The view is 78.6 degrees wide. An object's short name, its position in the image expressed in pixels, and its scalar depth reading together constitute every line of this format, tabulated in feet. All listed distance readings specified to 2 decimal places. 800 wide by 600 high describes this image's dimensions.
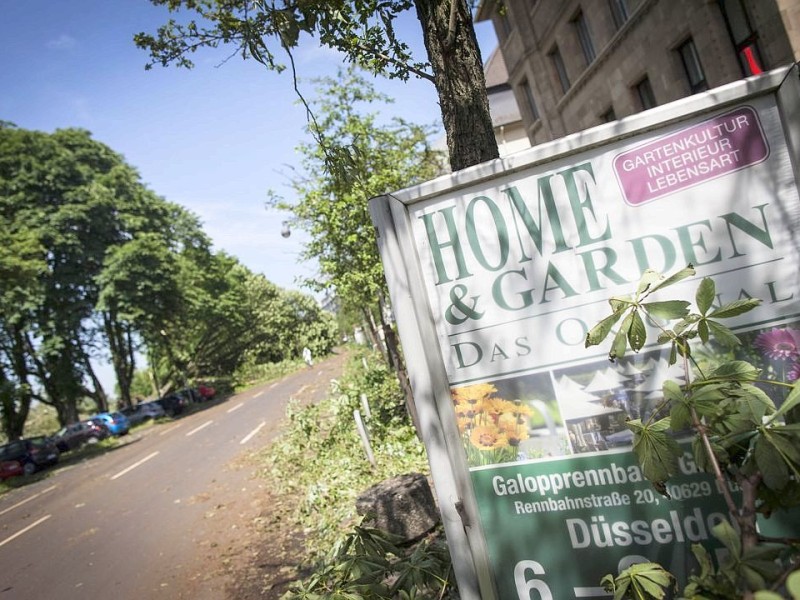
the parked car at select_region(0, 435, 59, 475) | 64.44
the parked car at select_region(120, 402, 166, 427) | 97.25
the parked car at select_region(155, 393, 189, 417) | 98.58
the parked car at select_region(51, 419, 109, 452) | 79.71
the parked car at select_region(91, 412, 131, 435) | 82.79
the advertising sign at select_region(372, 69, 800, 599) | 4.96
